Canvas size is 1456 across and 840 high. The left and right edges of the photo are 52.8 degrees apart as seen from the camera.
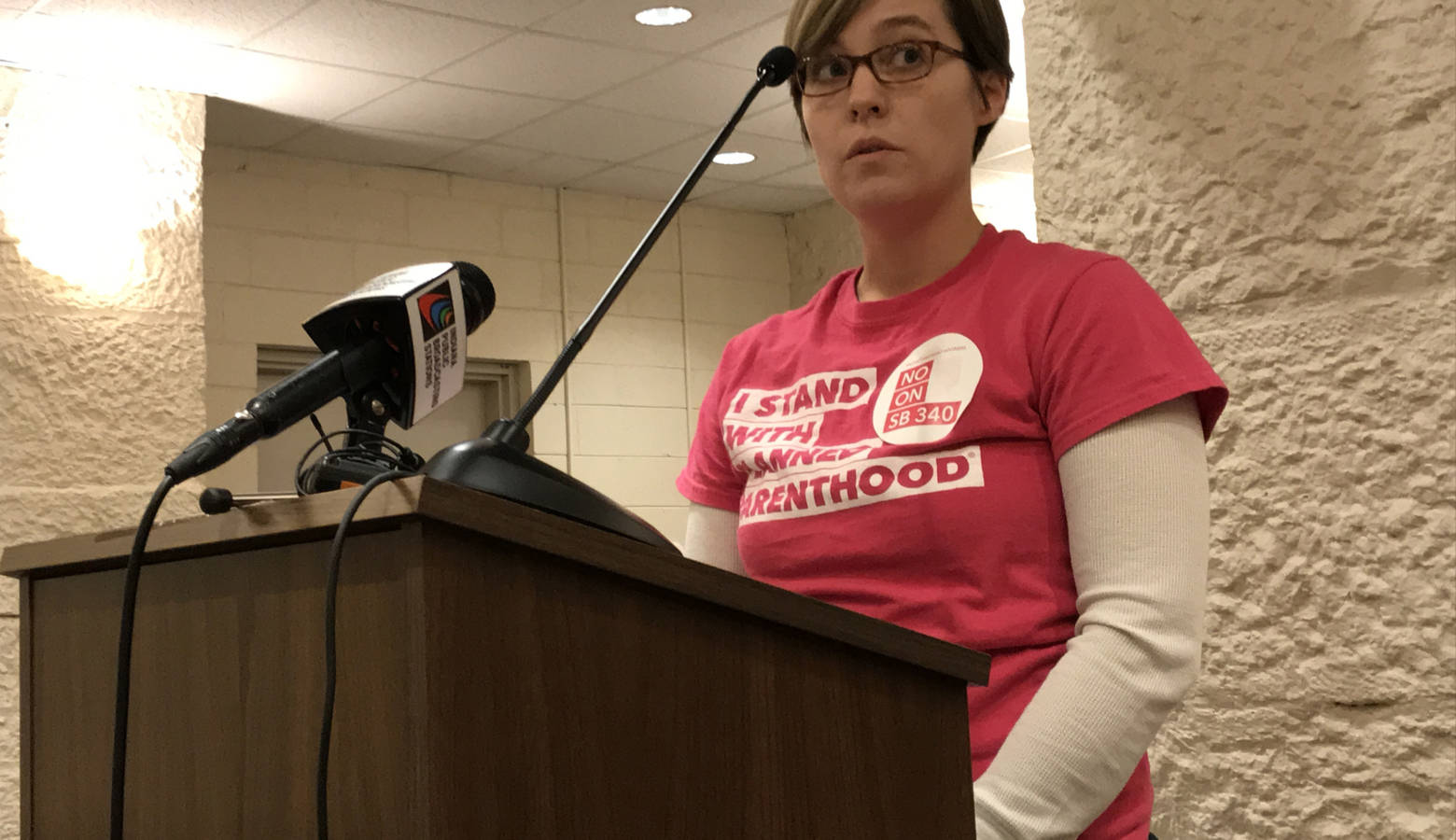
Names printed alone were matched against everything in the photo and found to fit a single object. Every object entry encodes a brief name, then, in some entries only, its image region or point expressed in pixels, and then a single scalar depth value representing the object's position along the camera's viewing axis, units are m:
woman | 0.94
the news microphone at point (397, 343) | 0.82
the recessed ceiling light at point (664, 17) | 4.36
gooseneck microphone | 0.70
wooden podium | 0.60
